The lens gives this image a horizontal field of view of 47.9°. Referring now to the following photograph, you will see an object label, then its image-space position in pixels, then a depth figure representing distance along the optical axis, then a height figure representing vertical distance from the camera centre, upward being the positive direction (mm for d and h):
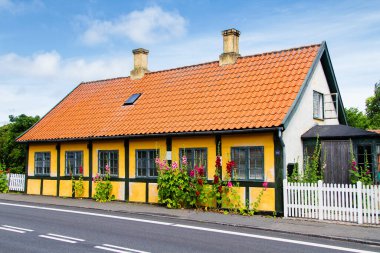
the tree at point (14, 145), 27359 +1466
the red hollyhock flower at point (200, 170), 14594 -108
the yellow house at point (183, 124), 14125 +1672
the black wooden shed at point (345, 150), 14297 +546
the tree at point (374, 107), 46900 +6814
